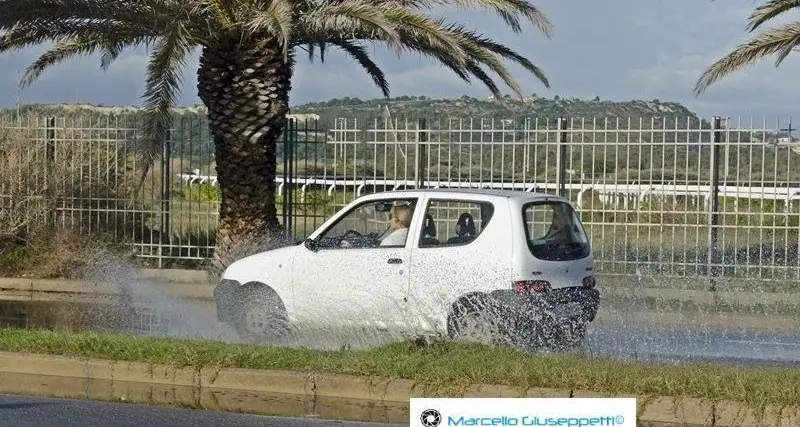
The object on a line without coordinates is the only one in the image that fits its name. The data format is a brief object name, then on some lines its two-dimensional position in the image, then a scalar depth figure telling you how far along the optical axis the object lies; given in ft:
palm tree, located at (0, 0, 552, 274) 51.70
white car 36.04
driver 38.37
